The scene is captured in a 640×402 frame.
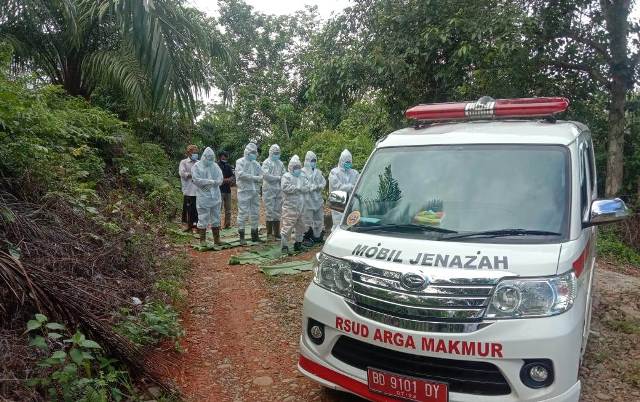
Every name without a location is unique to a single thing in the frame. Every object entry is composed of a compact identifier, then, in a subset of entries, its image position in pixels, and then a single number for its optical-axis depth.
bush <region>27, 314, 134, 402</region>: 2.92
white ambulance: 2.82
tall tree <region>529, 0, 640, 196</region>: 9.30
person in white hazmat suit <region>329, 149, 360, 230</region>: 9.65
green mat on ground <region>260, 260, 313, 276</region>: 7.17
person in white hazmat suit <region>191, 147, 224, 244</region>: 9.20
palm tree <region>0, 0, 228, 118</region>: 6.31
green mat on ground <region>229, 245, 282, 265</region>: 7.91
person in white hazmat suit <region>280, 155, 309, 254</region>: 8.74
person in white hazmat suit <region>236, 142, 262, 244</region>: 9.84
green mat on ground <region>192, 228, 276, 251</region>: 9.00
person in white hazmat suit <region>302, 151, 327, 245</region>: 9.27
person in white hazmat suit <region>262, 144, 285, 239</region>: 9.90
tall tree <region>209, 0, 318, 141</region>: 21.61
